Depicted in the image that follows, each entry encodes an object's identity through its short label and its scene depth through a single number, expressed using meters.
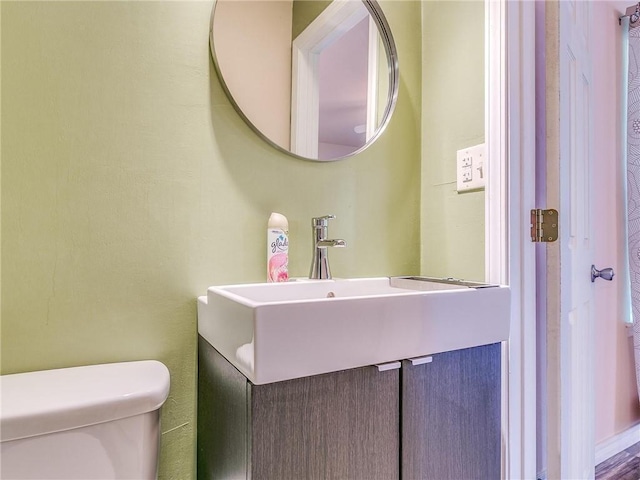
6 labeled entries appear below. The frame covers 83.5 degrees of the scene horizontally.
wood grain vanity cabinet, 0.59
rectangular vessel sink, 0.57
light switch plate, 1.01
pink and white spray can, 0.93
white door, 0.92
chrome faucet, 0.98
